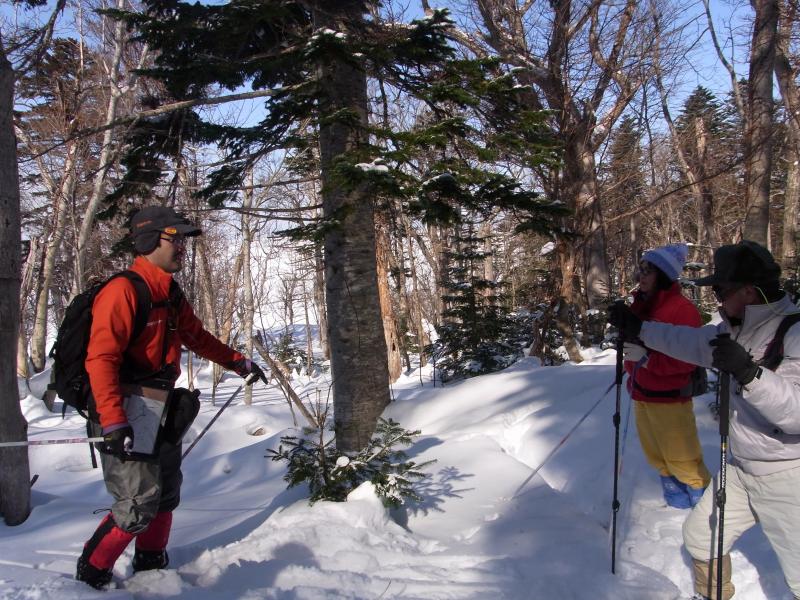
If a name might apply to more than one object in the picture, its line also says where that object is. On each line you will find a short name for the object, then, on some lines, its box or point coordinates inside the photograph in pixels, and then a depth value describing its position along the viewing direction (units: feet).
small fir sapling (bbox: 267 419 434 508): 12.97
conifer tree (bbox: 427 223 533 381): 32.35
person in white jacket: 7.23
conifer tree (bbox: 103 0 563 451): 14.87
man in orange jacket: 8.84
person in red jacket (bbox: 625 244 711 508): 12.06
